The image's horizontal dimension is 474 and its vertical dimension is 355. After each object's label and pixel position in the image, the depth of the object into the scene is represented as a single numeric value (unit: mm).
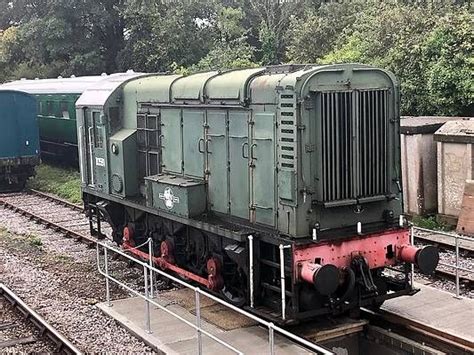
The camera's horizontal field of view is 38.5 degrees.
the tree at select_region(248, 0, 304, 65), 39500
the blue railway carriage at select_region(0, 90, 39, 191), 22734
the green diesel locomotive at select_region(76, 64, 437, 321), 8445
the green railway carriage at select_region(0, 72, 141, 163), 23625
